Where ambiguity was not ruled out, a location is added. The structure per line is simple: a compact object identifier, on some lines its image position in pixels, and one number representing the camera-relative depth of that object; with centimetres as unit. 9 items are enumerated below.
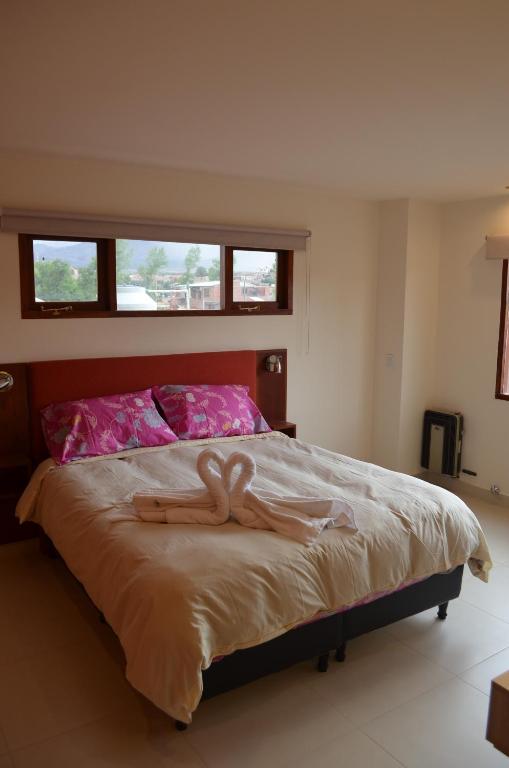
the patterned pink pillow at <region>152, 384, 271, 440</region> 382
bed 204
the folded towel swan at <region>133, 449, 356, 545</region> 251
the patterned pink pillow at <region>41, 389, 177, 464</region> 341
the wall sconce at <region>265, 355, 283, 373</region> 448
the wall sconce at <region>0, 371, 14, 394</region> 343
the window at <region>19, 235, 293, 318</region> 367
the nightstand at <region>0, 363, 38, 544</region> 353
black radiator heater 481
